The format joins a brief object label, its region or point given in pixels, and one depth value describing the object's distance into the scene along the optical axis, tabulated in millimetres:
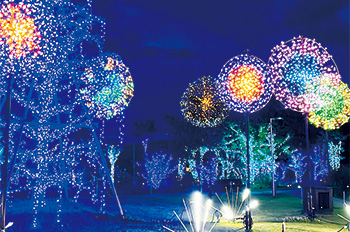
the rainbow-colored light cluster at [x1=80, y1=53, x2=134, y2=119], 13445
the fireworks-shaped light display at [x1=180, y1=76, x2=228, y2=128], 21078
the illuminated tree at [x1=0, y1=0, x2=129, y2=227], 13219
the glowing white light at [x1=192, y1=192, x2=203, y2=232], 12555
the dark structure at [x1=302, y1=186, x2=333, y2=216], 17969
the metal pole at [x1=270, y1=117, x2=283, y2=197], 27411
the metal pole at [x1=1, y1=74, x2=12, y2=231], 9082
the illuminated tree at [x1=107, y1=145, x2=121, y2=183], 32509
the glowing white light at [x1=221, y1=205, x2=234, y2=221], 15767
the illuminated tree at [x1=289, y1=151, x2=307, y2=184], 39469
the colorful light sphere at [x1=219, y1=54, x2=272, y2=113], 12508
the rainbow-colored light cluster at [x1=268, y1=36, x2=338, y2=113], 13852
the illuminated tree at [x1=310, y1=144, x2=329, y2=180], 40312
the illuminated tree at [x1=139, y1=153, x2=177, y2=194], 33641
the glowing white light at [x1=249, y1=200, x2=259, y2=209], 21906
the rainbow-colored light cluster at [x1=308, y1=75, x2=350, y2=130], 14102
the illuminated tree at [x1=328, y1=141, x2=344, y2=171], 38525
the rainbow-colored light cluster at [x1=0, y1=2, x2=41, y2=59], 9508
